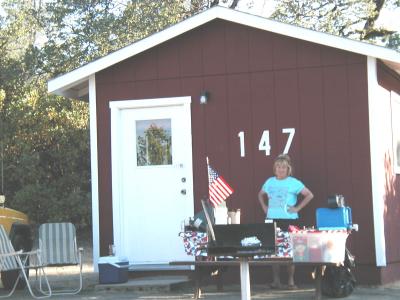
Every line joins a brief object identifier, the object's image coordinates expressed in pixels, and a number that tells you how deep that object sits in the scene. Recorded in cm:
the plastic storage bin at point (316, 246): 709
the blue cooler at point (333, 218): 845
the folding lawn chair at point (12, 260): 898
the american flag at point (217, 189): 922
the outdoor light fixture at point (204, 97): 974
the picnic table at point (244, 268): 657
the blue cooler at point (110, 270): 941
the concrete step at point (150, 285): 912
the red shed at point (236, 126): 927
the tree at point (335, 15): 2169
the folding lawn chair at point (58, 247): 951
